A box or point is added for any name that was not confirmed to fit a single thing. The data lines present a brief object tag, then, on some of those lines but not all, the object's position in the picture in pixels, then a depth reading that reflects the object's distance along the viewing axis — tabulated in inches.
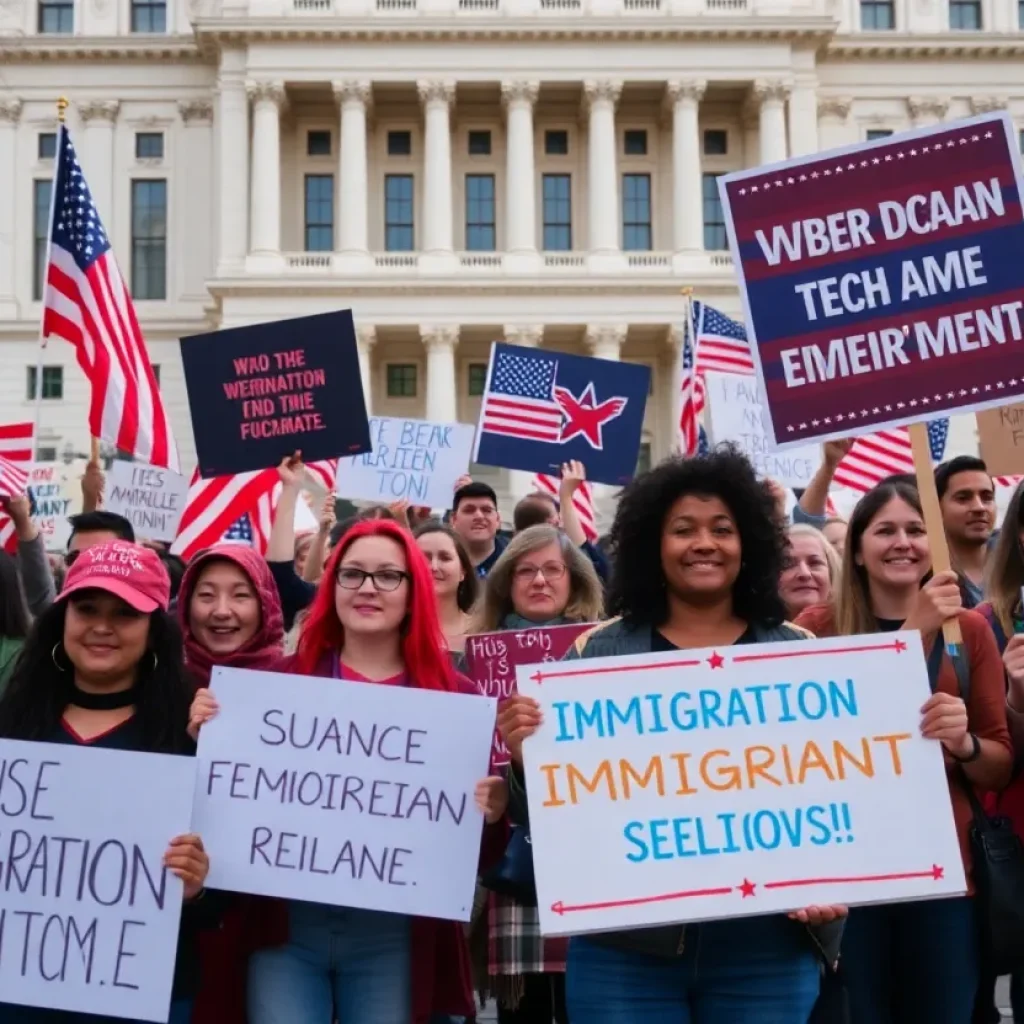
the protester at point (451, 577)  234.4
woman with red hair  137.5
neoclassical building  1595.7
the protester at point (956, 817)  138.8
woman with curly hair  126.2
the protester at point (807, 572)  239.9
